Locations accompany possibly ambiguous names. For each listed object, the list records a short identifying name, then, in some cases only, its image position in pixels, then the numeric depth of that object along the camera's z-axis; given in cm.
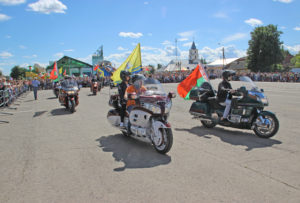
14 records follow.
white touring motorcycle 498
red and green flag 814
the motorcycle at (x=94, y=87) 2202
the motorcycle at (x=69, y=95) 1172
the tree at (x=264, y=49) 6284
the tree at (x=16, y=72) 11275
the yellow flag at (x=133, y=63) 750
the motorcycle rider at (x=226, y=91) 667
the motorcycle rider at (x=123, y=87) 635
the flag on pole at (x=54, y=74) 1816
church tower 14488
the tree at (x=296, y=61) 8419
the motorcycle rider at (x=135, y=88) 555
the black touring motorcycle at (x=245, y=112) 609
